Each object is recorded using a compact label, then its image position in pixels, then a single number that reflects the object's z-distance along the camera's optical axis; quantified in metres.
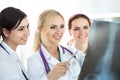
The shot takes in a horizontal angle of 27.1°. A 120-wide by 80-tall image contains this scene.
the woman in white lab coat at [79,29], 1.62
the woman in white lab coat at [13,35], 1.16
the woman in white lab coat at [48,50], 1.26
